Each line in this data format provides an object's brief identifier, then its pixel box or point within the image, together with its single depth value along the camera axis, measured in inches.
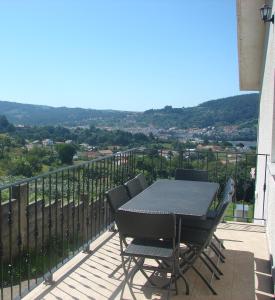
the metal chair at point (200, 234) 98.7
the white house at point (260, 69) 139.7
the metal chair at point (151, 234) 87.1
